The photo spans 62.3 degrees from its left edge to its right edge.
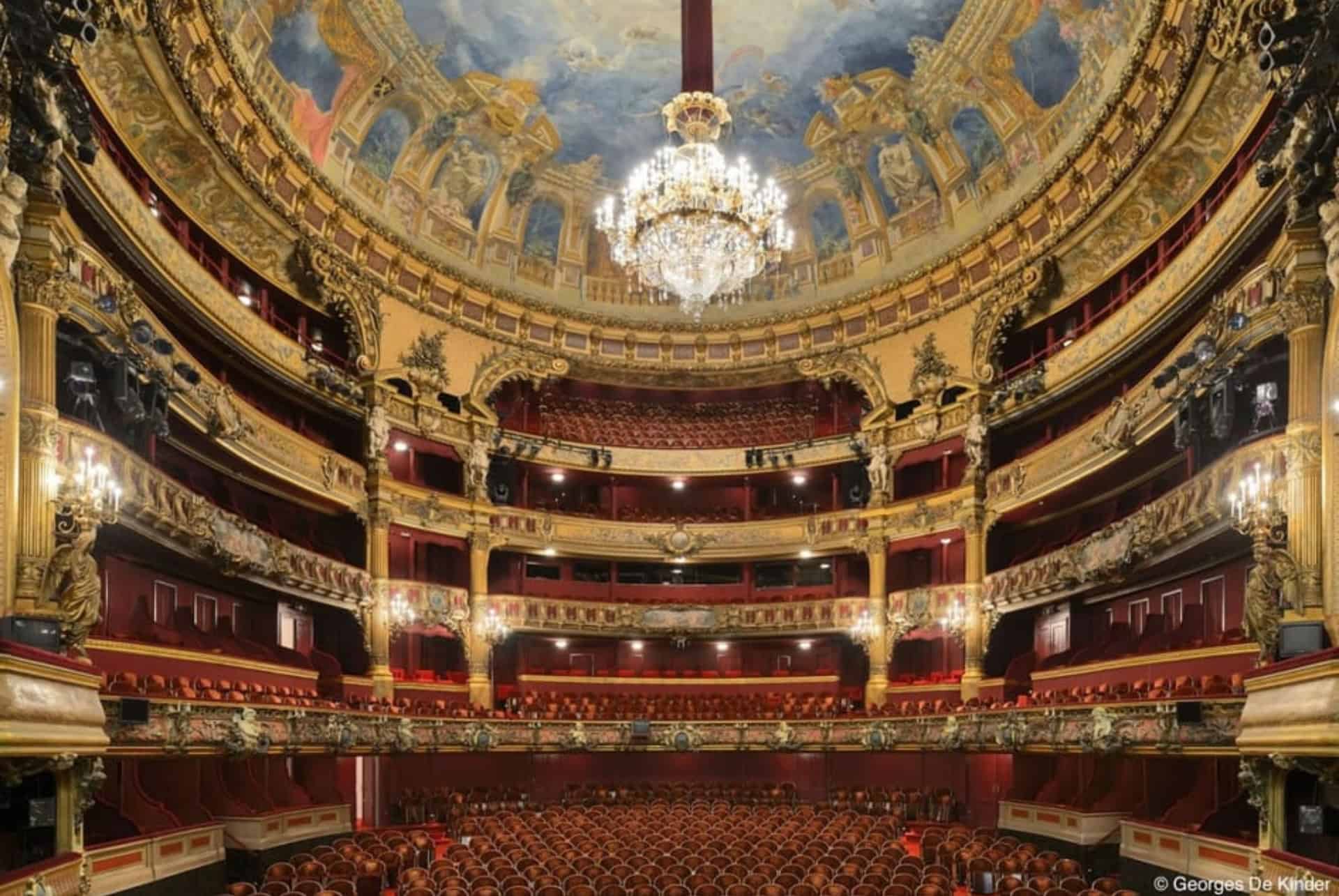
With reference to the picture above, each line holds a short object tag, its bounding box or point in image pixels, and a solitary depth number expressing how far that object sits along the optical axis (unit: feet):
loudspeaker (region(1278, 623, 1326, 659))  35.40
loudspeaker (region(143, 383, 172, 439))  47.26
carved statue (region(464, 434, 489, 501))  86.48
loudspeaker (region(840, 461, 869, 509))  90.33
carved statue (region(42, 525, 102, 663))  36.65
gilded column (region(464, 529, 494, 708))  82.33
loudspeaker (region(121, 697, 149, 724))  40.22
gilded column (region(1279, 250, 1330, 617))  37.78
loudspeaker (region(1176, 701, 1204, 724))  43.06
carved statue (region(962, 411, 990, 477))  79.30
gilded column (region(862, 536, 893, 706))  83.76
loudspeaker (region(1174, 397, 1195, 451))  47.88
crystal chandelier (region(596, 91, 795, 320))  54.60
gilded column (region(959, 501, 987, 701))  77.10
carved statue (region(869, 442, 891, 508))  87.40
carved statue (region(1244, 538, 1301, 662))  37.76
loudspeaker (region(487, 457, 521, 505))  89.20
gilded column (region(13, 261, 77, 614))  36.22
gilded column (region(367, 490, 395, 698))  76.13
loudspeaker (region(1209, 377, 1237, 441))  44.19
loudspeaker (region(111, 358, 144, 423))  43.45
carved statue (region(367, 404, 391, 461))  78.74
